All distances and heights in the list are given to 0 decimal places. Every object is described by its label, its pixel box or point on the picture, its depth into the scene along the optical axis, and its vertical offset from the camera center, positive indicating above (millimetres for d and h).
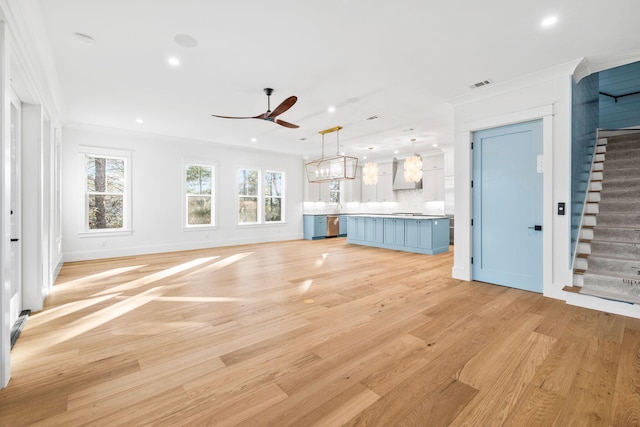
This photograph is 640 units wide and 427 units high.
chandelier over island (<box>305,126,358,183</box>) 7227 +1107
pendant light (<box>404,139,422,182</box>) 6969 +1058
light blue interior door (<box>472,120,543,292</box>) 3789 +86
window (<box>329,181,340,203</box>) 10773 +759
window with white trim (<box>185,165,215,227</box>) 7629 +440
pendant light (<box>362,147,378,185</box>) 8008 +1080
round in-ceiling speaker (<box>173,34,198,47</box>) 2887 +1741
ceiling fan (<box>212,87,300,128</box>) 3638 +1378
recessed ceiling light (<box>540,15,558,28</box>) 2578 +1730
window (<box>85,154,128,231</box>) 6336 +421
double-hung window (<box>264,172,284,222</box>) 9086 +504
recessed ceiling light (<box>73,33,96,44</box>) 2863 +1732
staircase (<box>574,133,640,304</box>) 3271 -231
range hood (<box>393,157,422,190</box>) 9379 +1124
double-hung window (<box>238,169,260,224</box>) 8531 +481
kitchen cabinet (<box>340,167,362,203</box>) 11086 +843
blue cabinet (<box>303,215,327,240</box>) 9641 -499
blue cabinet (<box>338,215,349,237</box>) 10438 -513
